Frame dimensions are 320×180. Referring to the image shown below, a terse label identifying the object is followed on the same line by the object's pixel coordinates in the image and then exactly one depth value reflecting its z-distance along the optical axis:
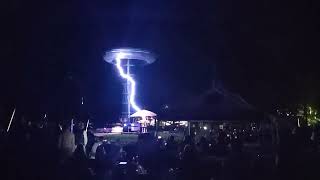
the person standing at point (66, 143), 6.06
